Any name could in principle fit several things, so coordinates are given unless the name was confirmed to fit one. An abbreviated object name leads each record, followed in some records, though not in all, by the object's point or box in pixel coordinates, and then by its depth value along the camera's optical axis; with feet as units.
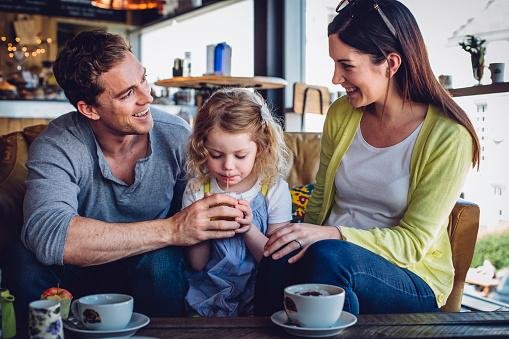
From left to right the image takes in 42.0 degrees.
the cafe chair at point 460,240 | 7.06
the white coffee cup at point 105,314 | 4.57
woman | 5.89
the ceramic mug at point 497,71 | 10.89
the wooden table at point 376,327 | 4.59
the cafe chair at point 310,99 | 14.62
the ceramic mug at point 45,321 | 4.21
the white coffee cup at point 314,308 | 4.49
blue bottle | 14.92
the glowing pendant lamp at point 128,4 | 17.85
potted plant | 11.31
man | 6.34
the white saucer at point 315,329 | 4.51
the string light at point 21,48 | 24.47
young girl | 6.74
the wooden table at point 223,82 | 13.98
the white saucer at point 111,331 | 4.60
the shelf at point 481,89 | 10.69
